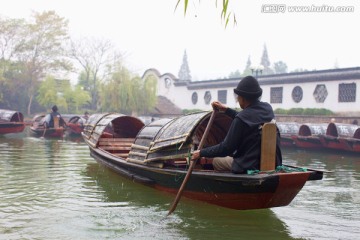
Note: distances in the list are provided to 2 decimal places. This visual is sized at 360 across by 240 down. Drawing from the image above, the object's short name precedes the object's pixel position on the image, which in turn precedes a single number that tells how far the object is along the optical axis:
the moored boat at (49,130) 19.12
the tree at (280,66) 82.81
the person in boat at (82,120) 21.27
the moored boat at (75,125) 20.95
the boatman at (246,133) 4.71
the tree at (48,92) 33.41
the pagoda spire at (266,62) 72.31
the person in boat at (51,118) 19.33
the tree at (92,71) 37.55
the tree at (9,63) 33.66
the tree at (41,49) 34.75
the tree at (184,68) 77.25
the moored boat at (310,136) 16.44
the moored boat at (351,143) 14.59
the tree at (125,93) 29.38
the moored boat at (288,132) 17.79
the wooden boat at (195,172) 4.62
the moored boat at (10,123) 18.84
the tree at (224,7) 2.19
